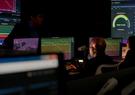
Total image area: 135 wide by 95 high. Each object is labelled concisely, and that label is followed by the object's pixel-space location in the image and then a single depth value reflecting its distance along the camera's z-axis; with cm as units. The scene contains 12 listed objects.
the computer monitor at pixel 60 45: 336
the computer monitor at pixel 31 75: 68
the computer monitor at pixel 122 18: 491
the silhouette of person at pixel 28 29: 354
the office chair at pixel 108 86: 89
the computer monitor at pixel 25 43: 322
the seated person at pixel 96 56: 281
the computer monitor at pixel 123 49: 384
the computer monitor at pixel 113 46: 376
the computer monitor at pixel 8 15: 423
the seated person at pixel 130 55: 275
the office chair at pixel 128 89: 93
